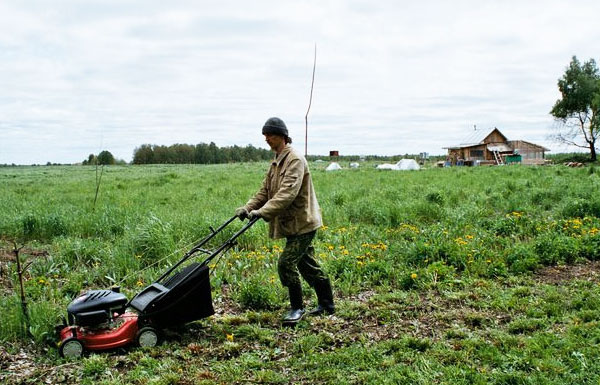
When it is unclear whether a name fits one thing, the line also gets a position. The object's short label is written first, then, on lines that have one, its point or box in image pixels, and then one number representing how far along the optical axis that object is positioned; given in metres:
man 5.53
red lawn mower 5.04
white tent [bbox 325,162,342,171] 47.72
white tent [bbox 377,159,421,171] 45.19
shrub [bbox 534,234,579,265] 8.05
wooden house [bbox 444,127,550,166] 60.62
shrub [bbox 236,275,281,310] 6.60
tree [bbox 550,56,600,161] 52.31
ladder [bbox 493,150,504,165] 59.37
